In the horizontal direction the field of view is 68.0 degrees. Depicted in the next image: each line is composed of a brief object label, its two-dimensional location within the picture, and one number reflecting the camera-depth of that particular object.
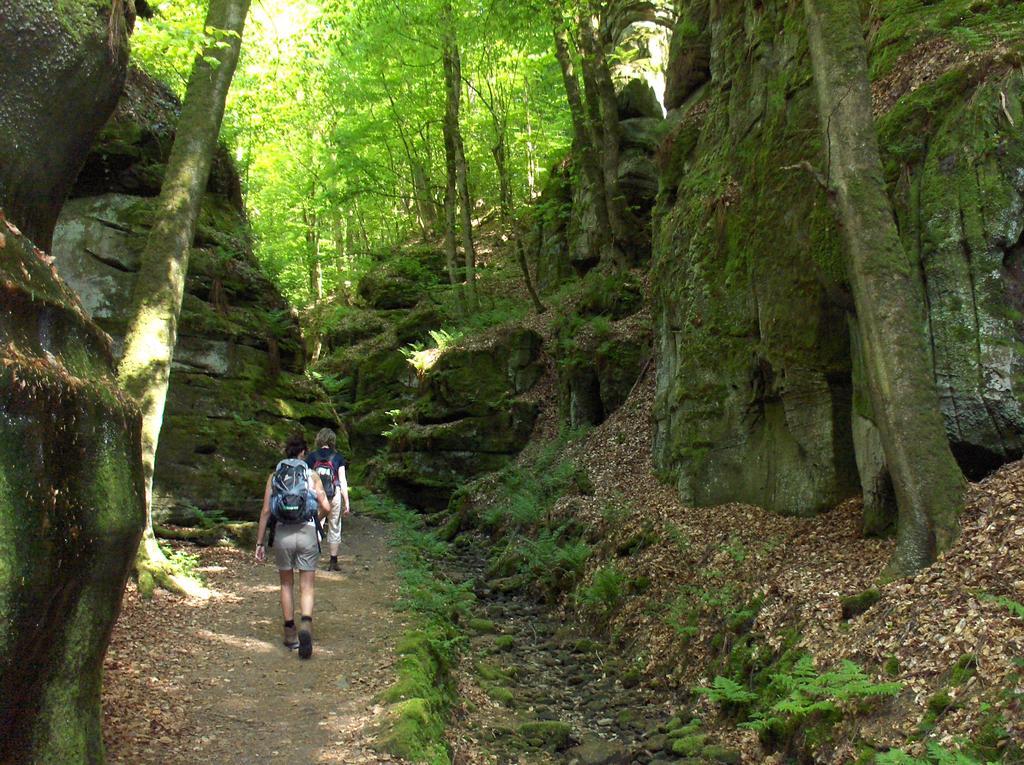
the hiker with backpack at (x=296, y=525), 7.20
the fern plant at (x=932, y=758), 4.16
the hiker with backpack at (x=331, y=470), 10.26
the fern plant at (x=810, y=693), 5.29
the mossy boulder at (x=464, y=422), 19.89
